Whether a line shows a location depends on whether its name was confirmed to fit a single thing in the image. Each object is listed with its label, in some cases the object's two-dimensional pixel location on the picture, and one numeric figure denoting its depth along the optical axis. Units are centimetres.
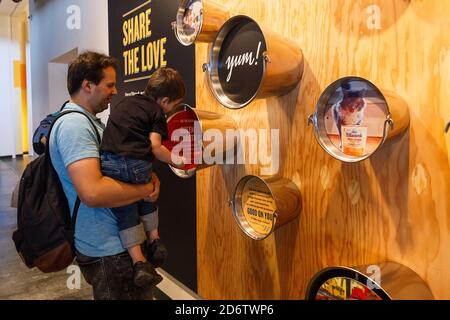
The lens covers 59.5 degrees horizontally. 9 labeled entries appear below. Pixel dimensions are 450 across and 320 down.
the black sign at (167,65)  265
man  141
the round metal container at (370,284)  120
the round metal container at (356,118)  127
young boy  153
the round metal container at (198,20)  203
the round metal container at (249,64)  162
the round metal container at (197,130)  204
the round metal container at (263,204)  167
